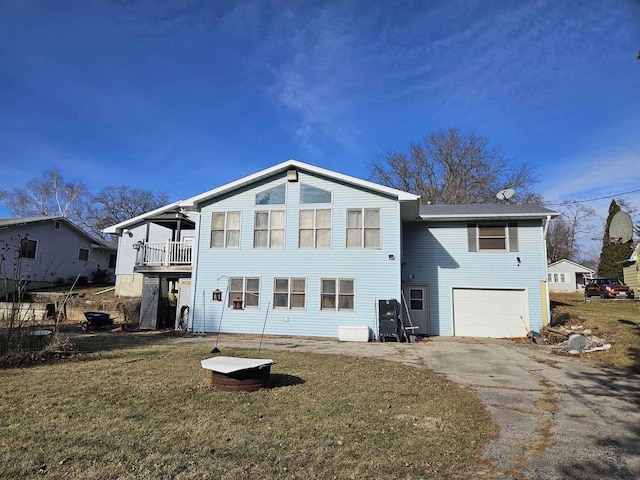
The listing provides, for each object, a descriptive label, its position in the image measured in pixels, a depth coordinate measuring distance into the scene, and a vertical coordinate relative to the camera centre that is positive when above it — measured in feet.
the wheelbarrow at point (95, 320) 50.99 -3.71
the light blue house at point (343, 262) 47.11 +4.39
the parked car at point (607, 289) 91.76 +3.02
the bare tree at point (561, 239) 171.42 +26.88
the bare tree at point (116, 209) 146.10 +31.73
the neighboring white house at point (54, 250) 80.33 +9.52
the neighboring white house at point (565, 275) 147.43 +9.77
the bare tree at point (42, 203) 138.31 +30.74
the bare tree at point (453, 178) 107.96 +34.00
